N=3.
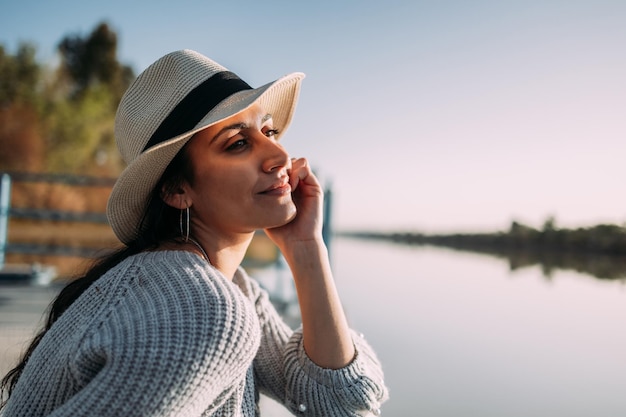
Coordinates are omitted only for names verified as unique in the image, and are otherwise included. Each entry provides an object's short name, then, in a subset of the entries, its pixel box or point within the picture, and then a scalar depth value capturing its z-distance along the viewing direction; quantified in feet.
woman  2.48
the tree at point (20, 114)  67.36
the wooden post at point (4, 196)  13.71
